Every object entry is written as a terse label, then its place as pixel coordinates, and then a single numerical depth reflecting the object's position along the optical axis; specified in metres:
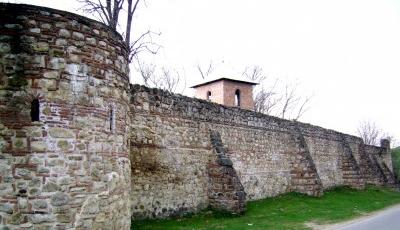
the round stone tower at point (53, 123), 6.53
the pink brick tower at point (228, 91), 32.22
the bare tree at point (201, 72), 46.96
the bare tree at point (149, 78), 39.63
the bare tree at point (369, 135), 80.62
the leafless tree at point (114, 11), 20.69
